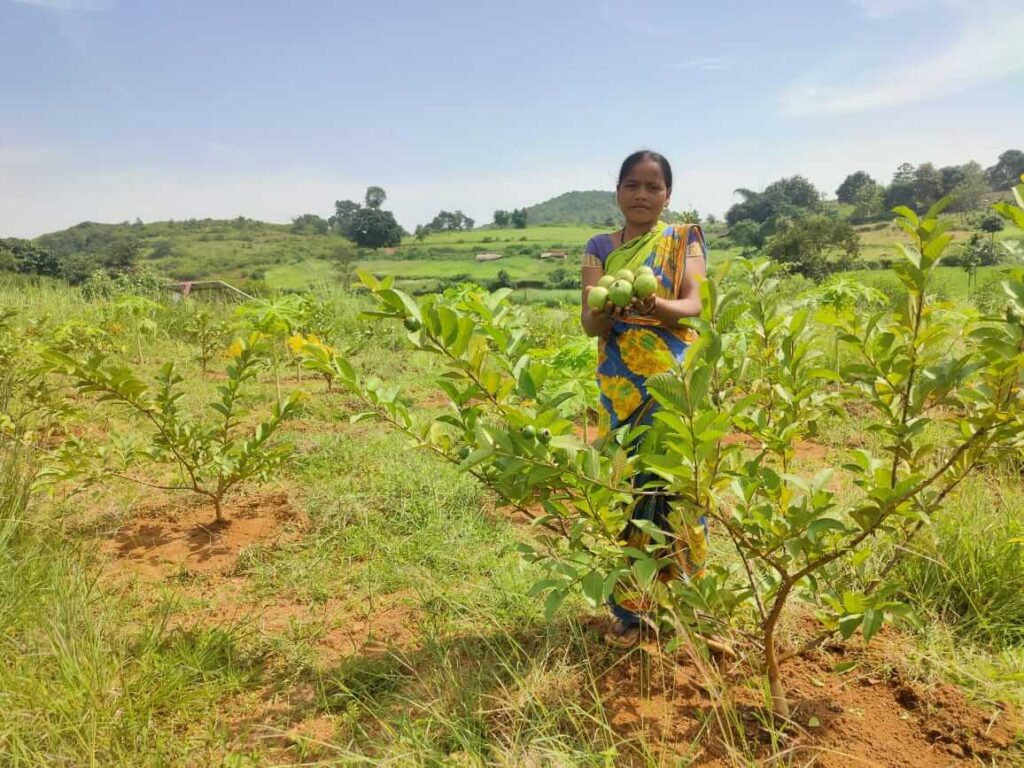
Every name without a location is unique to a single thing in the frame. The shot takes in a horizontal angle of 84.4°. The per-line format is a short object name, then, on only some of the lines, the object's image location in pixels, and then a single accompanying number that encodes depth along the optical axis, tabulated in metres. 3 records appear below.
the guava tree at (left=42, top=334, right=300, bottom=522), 2.38
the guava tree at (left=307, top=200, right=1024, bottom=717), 1.09
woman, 1.70
